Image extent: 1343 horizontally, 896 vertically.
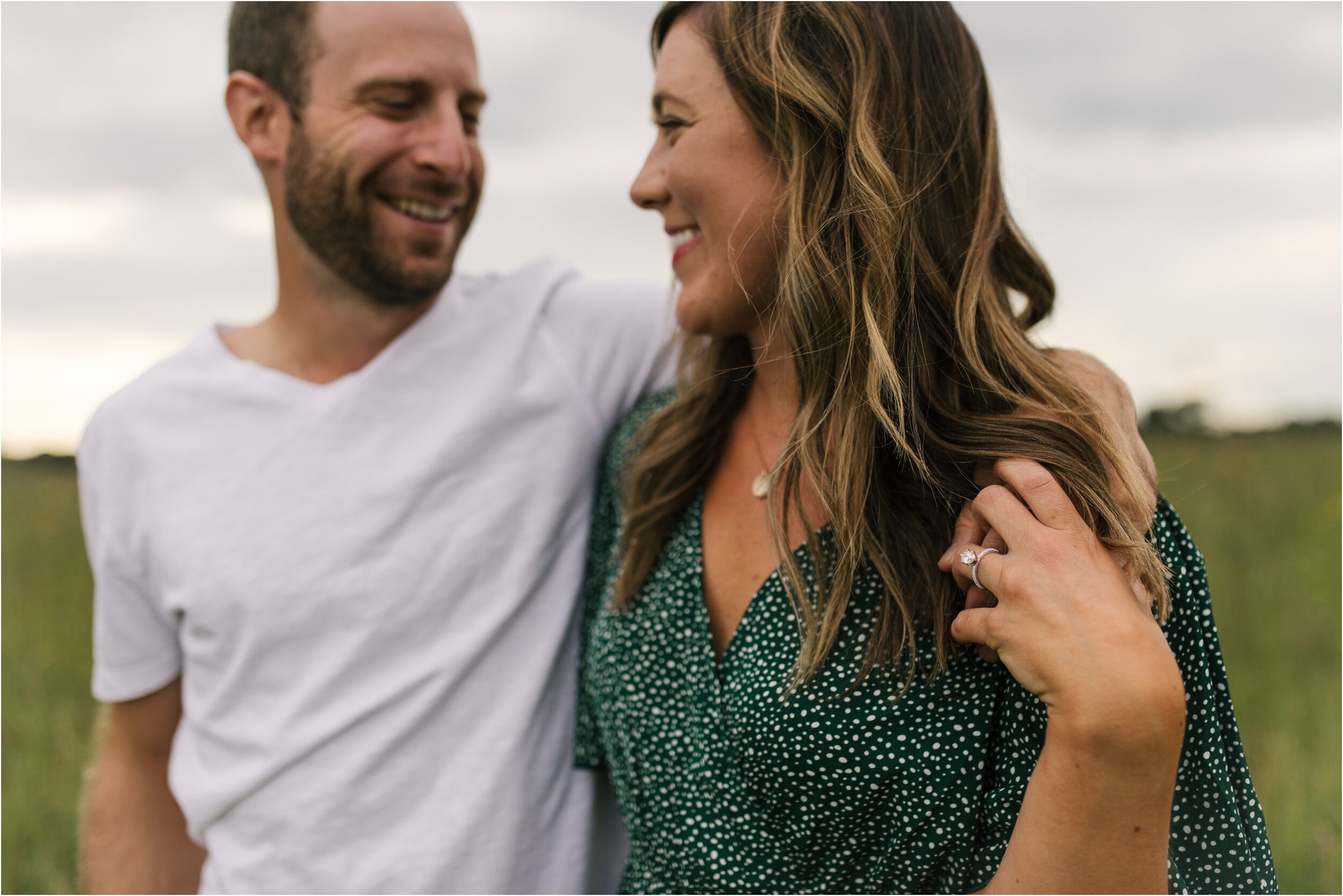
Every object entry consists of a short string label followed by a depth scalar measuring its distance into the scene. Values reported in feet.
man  3.23
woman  2.53
